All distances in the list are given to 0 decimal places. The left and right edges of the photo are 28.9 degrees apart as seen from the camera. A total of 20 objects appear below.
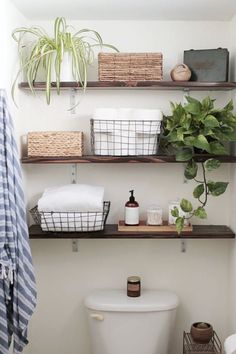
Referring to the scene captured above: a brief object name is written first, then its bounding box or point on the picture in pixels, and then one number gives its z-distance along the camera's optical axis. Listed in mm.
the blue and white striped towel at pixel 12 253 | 1994
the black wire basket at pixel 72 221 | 2322
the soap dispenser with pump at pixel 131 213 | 2438
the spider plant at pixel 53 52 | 2268
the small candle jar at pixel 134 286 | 2463
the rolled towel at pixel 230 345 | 1658
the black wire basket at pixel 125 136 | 2322
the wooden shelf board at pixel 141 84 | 2305
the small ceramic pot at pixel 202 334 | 2342
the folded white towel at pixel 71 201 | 2307
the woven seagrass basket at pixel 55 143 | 2342
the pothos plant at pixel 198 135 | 2203
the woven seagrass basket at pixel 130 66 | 2309
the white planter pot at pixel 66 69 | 2307
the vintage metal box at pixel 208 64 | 2330
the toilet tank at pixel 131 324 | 2389
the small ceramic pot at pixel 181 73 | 2332
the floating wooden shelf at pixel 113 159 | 2324
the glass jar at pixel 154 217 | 2447
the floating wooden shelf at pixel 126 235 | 2354
